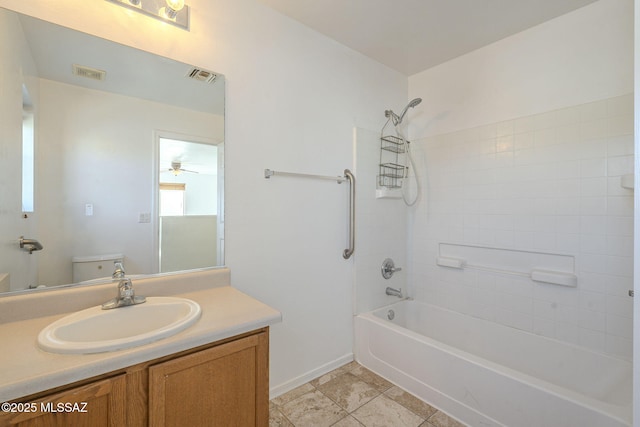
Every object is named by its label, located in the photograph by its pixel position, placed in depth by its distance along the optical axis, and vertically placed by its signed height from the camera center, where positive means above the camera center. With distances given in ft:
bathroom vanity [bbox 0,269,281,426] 2.42 -1.63
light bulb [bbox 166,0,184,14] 4.46 +3.29
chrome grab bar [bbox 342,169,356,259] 7.20 -0.08
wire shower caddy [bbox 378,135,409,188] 8.20 +1.48
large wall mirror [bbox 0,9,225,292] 3.70 +0.81
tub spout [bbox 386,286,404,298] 8.17 -2.27
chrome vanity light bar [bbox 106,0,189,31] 4.33 +3.22
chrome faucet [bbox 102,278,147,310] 3.81 -1.15
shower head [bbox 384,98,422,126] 8.06 +2.81
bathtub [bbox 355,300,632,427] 4.35 -3.09
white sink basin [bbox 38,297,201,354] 2.75 -1.30
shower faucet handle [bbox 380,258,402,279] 8.09 -1.59
